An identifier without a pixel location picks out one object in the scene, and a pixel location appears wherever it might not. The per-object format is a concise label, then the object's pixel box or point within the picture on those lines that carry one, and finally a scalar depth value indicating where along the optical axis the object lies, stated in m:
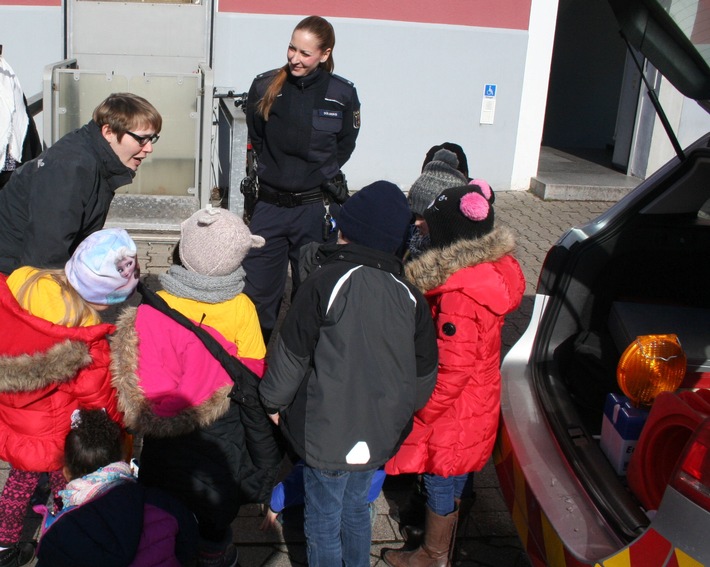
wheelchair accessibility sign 8.84
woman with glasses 3.00
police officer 4.26
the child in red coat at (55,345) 2.59
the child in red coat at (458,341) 2.80
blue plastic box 2.64
